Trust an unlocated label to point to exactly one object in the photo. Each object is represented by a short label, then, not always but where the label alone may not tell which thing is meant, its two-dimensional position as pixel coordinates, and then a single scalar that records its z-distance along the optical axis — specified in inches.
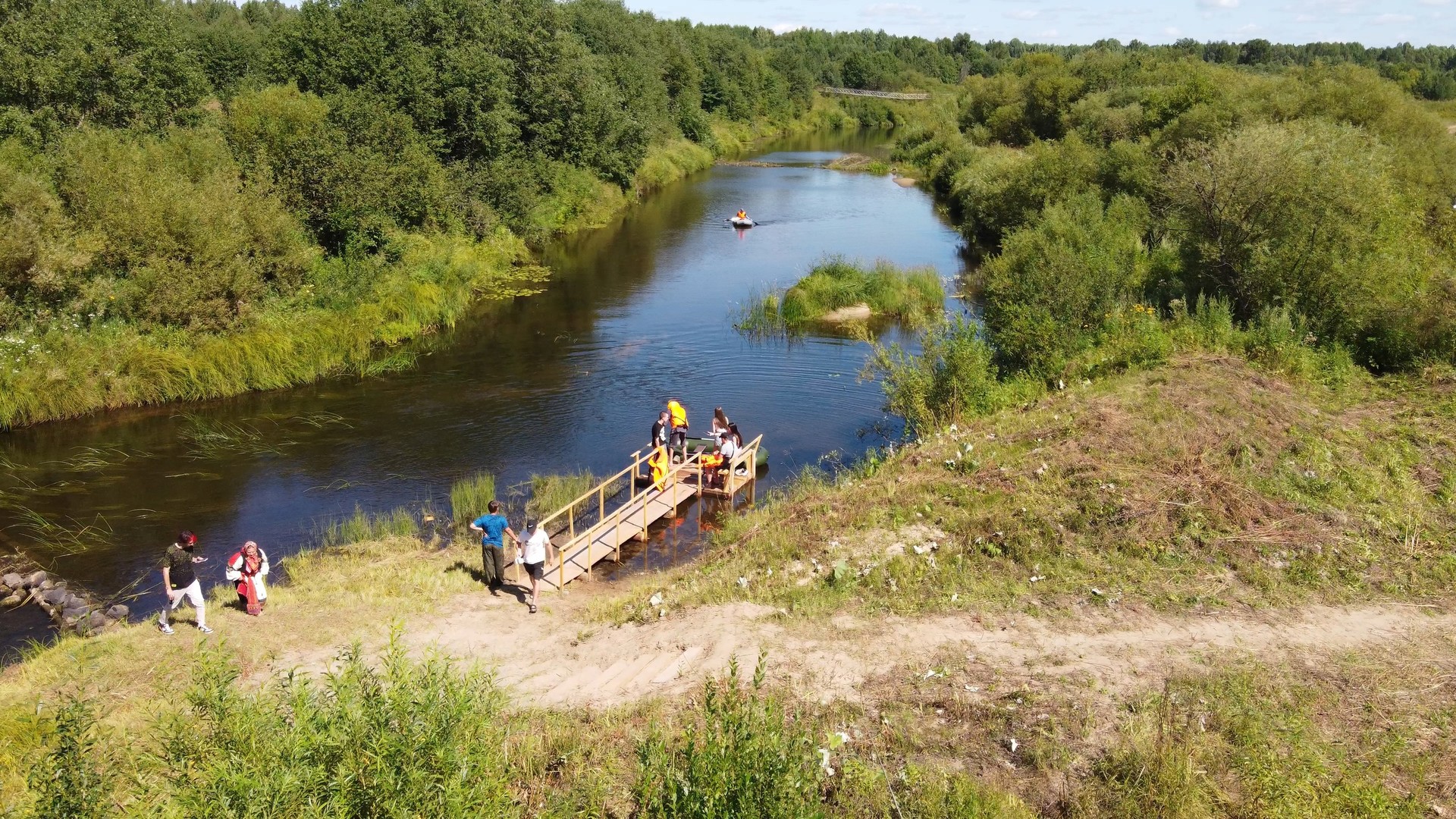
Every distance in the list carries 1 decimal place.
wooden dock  699.4
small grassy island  1374.3
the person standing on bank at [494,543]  633.0
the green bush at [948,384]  893.8
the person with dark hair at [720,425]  881.5
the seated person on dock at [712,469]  853.8
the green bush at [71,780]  285.6
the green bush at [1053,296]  949.8
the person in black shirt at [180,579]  552.7
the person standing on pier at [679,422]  868.0
